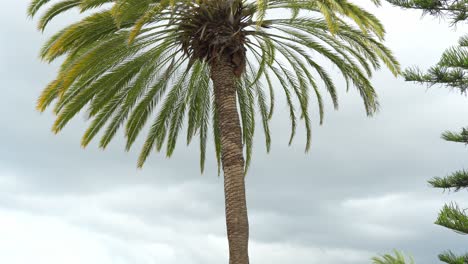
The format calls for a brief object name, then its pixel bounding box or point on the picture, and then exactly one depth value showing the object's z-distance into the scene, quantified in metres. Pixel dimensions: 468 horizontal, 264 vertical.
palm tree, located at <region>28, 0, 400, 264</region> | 13.88
